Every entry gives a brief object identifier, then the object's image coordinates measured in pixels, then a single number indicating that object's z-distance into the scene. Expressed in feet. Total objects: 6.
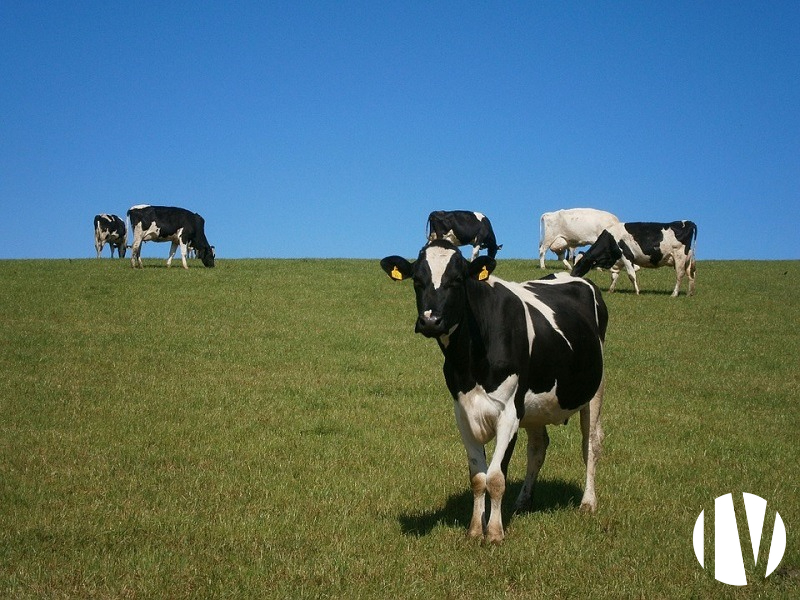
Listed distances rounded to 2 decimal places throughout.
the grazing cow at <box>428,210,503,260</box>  127.24
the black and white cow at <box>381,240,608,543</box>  24.26
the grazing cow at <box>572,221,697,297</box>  98.78
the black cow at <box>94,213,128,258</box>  166.30
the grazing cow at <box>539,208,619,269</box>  116.67
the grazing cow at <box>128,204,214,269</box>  116.98
